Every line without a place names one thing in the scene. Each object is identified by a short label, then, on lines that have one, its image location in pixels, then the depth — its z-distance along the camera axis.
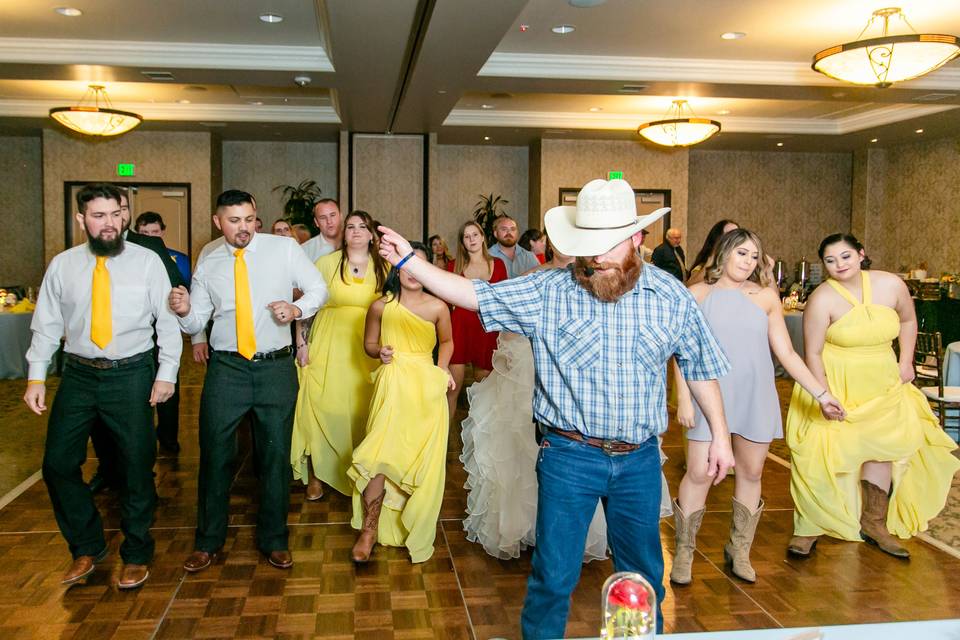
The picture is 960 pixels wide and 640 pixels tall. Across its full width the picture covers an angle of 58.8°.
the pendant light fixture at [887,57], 6.45
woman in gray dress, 3.56
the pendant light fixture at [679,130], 10.41
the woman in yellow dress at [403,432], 3.86
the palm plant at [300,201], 13.16
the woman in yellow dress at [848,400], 3.94
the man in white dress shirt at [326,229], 5.41
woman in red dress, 6.42
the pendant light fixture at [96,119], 9.57
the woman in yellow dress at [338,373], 4.70
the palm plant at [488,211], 13.71
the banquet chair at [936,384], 5.67
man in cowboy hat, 2.31
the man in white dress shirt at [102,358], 3.41
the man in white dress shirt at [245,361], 3.63
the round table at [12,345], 8.73
